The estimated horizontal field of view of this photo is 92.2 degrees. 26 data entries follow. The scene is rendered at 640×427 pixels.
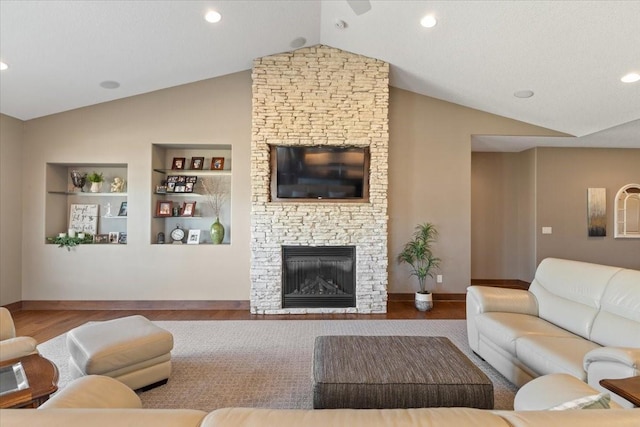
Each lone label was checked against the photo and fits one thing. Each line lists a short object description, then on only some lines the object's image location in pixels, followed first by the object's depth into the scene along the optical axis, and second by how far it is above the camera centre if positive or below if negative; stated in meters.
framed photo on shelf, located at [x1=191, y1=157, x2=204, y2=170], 4.88 +0.88
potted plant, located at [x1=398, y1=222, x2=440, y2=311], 4.59 -0.52
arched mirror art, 5.57 +0.19
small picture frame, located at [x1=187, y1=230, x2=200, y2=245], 4.86 -0.30
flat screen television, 4.41 +0.70
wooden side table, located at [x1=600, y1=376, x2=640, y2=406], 1.30 -0.73
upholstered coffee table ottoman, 1.68 -0.90
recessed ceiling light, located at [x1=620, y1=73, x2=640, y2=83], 3.27 +1.56
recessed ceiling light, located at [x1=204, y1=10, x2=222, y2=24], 3.27 +2.18
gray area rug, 2.23 -1.30
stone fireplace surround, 4.34 +1.10
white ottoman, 2.12 -0.97
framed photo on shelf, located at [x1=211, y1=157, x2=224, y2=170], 4.84 +0.88
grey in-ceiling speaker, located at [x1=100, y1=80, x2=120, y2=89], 4.05 +1.78
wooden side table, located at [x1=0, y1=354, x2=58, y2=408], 1.43 -0.85
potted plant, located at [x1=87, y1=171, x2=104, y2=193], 4.71 +0.56
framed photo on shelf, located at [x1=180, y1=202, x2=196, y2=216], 4.85 +0.15
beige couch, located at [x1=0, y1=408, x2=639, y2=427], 0.75 -0.51
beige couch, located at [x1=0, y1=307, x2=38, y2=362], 1.85 -0.80
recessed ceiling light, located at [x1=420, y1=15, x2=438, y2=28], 3.19 +2.10
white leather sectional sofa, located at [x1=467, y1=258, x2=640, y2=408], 1.82 -0.79
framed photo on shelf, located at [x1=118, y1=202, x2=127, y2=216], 4.83 +0.13
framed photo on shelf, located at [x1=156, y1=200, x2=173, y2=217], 4.72 +0.14
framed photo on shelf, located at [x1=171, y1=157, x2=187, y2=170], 4.86 +0.87
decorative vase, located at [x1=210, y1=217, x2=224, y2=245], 4.62 -0.22
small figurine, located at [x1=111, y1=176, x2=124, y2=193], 4.74 +0.50
